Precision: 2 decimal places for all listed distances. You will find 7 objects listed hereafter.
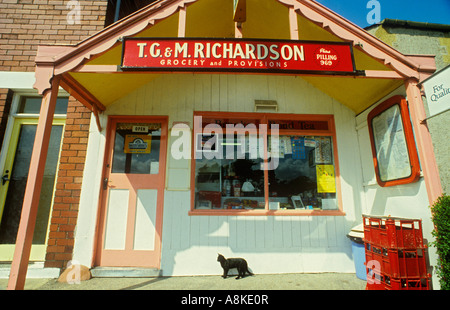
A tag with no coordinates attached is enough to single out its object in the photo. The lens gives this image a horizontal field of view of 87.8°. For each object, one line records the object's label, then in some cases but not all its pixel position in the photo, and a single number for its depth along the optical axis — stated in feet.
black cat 12.17
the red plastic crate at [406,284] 9.26
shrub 8.41
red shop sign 9.45
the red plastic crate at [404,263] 9.34
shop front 9.67
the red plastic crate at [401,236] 9.46
